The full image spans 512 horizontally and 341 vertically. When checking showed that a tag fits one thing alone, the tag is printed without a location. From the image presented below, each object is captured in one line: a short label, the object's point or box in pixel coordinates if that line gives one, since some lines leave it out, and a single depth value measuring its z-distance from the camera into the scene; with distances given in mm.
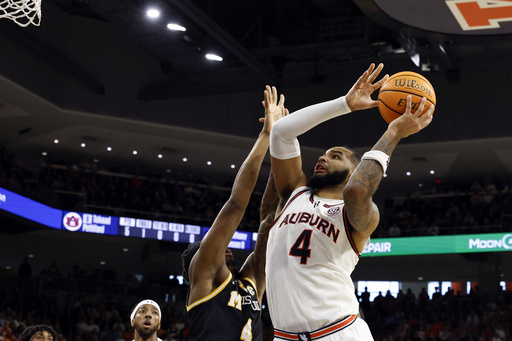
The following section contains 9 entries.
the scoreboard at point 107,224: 21469
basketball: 4039
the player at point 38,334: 6387
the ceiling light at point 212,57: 21281
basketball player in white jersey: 3641
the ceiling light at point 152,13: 18219
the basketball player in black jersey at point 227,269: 4578
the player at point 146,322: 6344
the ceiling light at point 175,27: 19297
